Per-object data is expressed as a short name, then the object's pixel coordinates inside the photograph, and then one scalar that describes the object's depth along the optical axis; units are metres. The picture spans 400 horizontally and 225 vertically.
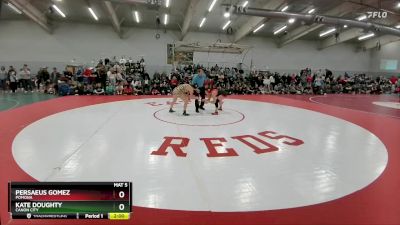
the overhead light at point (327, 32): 20.47
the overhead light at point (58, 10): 15.40
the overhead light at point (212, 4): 14.24
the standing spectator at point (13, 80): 13.23
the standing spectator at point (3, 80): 14.87
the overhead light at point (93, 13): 15.66
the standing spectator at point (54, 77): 14.47
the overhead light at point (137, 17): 16.68
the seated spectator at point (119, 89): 13.15
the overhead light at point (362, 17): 15.98
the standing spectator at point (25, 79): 14.17
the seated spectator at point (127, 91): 13.15
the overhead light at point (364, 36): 22.71
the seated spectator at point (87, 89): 12.77
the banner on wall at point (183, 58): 18.28
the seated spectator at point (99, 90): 12.77
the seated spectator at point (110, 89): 12.93
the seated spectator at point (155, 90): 14.10
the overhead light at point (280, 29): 20.31
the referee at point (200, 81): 7.77
